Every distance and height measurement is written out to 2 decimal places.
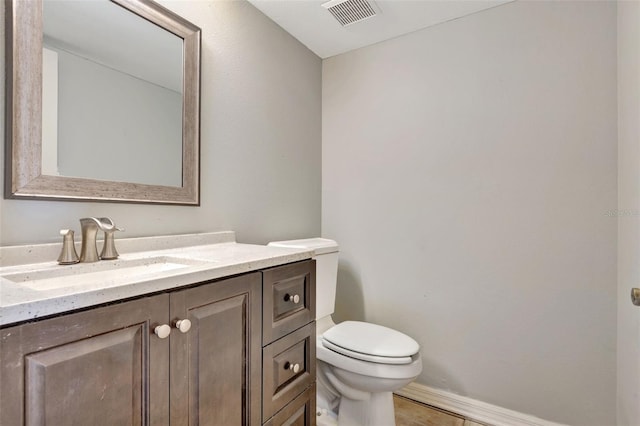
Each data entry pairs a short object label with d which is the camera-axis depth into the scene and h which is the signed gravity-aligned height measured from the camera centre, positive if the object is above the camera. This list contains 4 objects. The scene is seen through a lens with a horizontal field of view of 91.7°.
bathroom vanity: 0.54 -0.28
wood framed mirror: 0.91 +0.39
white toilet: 1.37 -0.68
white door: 1.12 +0.03
